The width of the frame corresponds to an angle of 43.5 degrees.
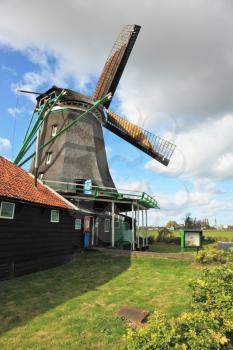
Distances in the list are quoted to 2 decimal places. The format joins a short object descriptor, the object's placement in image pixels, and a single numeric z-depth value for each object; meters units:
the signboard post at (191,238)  20.86
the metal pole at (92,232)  25.59
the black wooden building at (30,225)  14.25
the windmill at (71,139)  27.45
